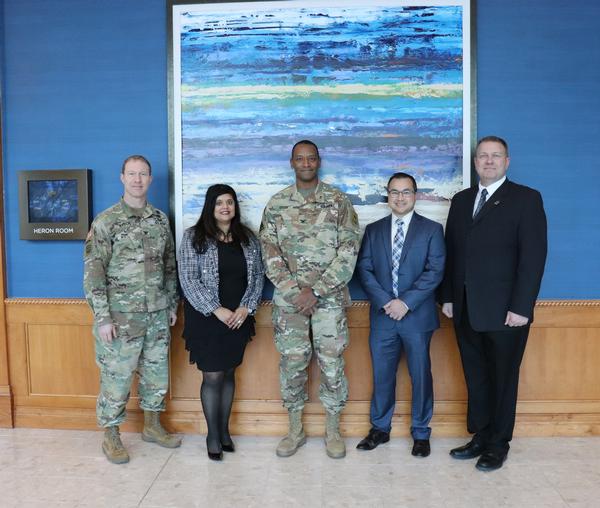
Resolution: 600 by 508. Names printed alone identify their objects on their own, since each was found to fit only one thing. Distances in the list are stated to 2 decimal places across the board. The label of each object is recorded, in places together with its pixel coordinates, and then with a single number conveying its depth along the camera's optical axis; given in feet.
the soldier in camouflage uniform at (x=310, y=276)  9.30
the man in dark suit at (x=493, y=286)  8.52
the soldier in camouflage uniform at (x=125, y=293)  9.07
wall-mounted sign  10.59
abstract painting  10.25
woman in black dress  9.15
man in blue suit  9.35
